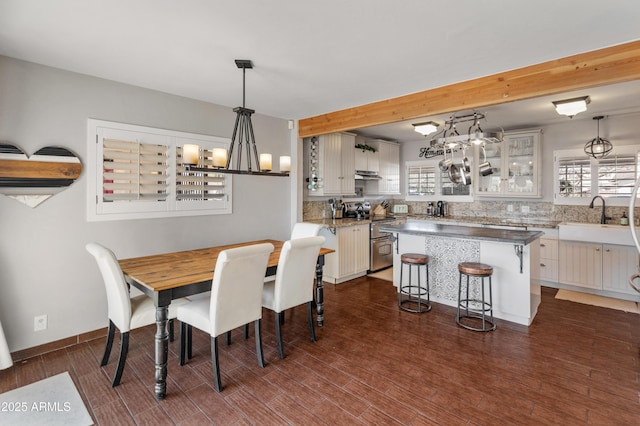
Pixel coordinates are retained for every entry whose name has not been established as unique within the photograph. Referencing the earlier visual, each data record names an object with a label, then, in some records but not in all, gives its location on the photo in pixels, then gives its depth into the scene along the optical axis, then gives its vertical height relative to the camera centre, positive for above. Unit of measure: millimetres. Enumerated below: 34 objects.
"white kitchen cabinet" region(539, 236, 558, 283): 4512 -667
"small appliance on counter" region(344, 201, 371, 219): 5523 +23
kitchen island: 3273 -508
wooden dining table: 2139 -486
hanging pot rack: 2936 +680
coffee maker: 6027 +48
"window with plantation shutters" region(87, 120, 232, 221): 3023 +366
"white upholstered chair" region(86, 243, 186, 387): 2201 -700
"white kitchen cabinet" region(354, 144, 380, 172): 5516 +920
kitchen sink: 3951 -269
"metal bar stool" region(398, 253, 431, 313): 3744 -1020
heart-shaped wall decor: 2562 +324
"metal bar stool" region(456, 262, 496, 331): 3213 -1029
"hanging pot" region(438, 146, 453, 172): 3527 +532
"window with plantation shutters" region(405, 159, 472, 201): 5957 +526
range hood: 5556 +650
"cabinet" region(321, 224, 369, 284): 4688 -642
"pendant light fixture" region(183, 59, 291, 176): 2486 +425
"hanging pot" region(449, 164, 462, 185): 3487 +427
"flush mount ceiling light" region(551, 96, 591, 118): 3441 +1165
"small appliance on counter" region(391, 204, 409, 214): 6586 +50
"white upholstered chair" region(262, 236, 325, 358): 2639 -588
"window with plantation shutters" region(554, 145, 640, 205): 4354 +526
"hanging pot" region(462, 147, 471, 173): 3398 +489
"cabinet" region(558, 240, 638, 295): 4020 -696
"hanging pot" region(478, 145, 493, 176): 3828 +524
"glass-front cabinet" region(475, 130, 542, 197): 4898 +736
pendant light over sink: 4406 +915
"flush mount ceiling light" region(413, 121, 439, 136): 4473 +1189
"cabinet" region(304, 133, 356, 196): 4930 +758
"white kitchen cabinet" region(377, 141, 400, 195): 6062 +855
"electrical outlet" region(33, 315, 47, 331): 2750 -974
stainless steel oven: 5285 -621
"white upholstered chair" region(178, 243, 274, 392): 2186 -649
